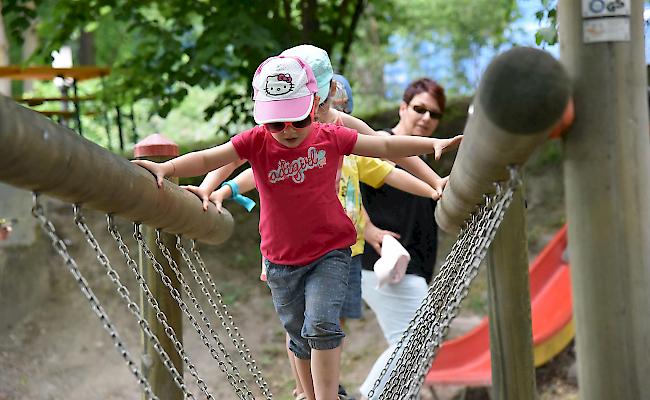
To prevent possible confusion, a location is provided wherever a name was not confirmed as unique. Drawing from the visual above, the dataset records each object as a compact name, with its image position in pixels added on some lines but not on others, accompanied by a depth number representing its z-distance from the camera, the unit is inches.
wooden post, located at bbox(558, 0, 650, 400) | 110.3
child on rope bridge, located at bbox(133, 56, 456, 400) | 176.4
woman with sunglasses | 254.4
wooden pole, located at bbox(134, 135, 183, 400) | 221.7
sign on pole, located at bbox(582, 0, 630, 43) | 110.3
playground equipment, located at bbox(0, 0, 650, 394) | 102.6
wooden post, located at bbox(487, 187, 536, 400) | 175.1
